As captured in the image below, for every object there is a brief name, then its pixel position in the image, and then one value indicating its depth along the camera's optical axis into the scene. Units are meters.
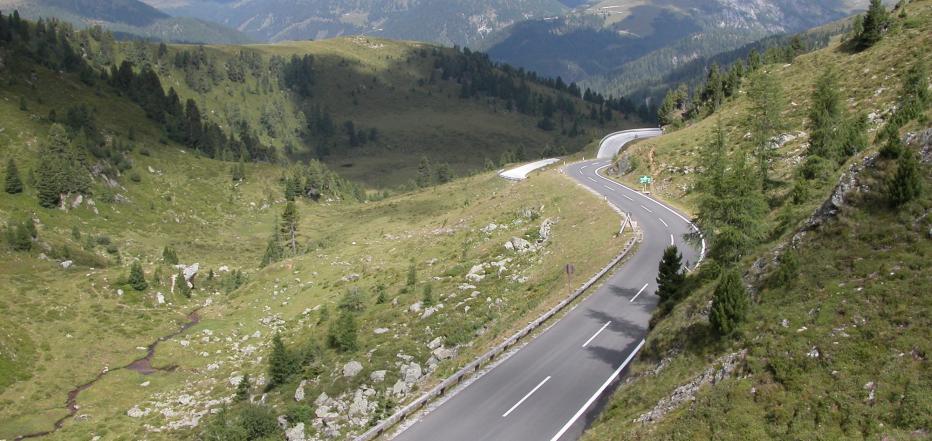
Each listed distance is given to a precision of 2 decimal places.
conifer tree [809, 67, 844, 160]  41.05
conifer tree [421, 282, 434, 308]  44.06
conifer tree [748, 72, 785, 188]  47.00
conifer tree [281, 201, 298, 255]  88.00
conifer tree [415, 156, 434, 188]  160.12
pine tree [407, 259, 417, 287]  51.84
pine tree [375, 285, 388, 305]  51.22
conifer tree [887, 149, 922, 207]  19.48
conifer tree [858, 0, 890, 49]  71.69
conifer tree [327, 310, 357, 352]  40.53
